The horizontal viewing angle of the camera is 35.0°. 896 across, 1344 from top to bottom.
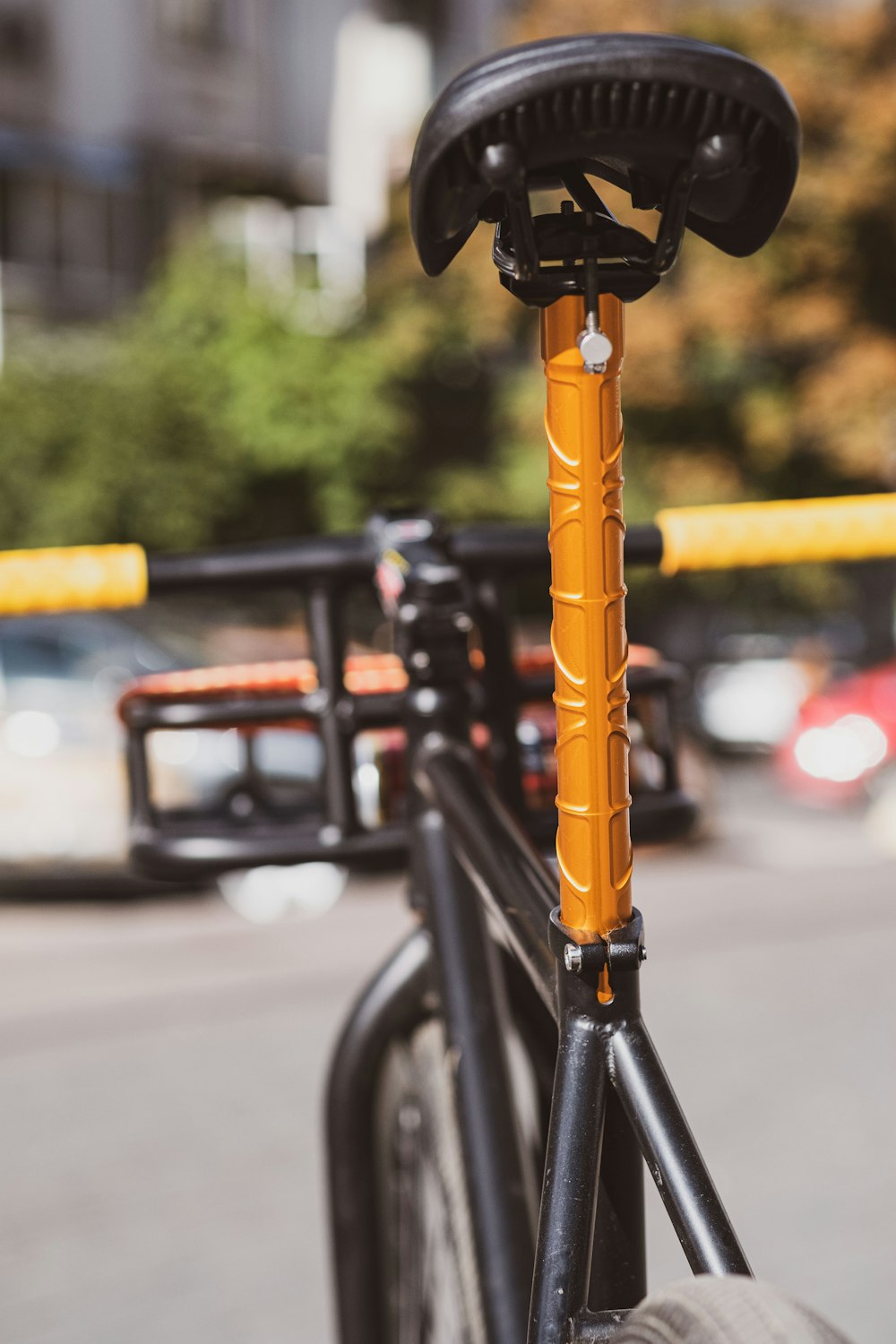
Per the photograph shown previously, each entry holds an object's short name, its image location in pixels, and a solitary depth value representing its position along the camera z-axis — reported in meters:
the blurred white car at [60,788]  6.16
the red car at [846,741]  9.30
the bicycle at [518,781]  0.69
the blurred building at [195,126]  18.47
